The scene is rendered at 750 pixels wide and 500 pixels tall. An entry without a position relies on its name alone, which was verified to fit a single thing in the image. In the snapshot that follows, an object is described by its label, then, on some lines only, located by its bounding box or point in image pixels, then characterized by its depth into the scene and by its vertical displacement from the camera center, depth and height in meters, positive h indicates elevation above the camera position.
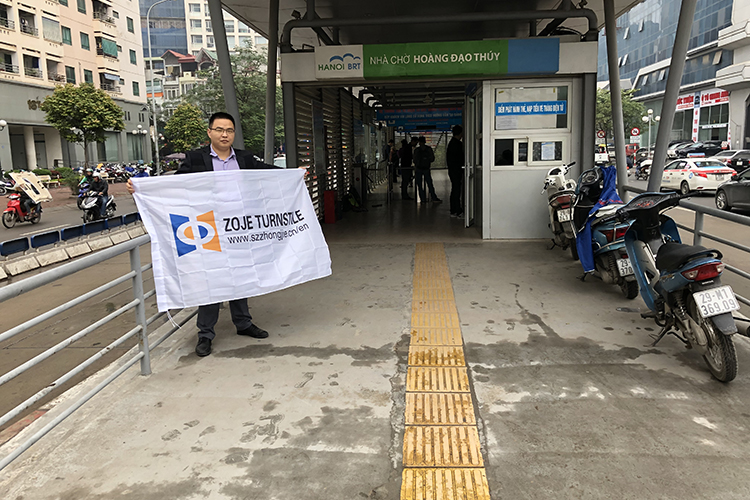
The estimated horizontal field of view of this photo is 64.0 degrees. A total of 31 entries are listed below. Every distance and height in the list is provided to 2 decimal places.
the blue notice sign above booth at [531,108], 9.35 +0.72
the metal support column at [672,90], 7.31 +0.75
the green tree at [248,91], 52.25 +6.21
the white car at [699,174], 20.86 -0.85
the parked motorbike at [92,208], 17.00 -1.22
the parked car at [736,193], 15.91 -1.17
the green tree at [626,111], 58.69 +4.05
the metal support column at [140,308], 4.29 -1.02
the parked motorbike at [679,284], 4.02 -0.97
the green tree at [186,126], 54.38 +3.31
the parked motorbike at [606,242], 6.32 -0.97
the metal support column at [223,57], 7.41 +1.32
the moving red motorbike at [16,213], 17.09 -1.31
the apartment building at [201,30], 115.06 +25.75
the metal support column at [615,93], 8.66 +0.89
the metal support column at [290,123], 9.59 +0.59
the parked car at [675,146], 39.67 +0.31
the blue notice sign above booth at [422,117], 19.23 +1.29
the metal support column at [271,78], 8.45 +1.19
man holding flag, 4.84 +0.01
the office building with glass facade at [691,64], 49.09 +8.27
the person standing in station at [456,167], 13.16 -0.24
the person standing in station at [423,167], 15.80 -0.27
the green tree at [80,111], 36.16 +3.28
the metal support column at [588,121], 9.05 +0.48
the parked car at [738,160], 26.23 -0.48
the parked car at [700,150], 37.06 +0.03
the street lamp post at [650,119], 54.55 +3.05
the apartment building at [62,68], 41.53 +7.89
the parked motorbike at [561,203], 8.07 -0.67
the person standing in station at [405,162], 17.94 -0.14
